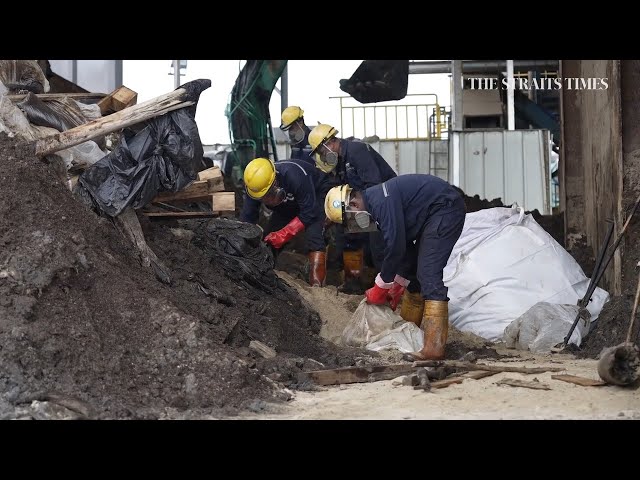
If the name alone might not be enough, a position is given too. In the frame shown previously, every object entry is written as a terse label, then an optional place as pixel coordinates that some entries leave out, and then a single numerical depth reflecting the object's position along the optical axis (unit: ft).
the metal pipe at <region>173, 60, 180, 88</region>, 48.49
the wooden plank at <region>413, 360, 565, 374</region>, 17.76
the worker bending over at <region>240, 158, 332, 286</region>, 26.45
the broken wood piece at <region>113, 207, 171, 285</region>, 20.01
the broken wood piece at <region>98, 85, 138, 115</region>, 22.39
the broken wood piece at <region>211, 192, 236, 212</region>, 23.68
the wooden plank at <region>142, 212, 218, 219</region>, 22.65
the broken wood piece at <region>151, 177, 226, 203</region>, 22.90
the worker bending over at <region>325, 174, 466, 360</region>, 20.03
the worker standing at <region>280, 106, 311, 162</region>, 30.37
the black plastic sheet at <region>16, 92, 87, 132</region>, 20.70
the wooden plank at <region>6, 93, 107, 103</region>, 21.15
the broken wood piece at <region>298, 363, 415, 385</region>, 17.29
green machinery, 38.42
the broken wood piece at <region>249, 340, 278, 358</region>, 18.56
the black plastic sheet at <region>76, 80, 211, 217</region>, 19.83
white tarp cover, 24.25
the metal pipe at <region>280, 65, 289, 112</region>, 48.46
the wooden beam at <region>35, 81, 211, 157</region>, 19.25
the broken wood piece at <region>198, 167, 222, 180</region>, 23.77
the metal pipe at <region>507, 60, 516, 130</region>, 45.21
